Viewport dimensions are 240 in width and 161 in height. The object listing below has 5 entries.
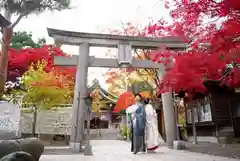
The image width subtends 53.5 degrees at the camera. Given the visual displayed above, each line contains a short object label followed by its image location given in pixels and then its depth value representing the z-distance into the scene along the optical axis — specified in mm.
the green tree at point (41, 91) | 13297
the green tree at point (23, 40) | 21562
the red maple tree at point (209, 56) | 7755
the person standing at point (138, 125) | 8500
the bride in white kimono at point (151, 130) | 8750
